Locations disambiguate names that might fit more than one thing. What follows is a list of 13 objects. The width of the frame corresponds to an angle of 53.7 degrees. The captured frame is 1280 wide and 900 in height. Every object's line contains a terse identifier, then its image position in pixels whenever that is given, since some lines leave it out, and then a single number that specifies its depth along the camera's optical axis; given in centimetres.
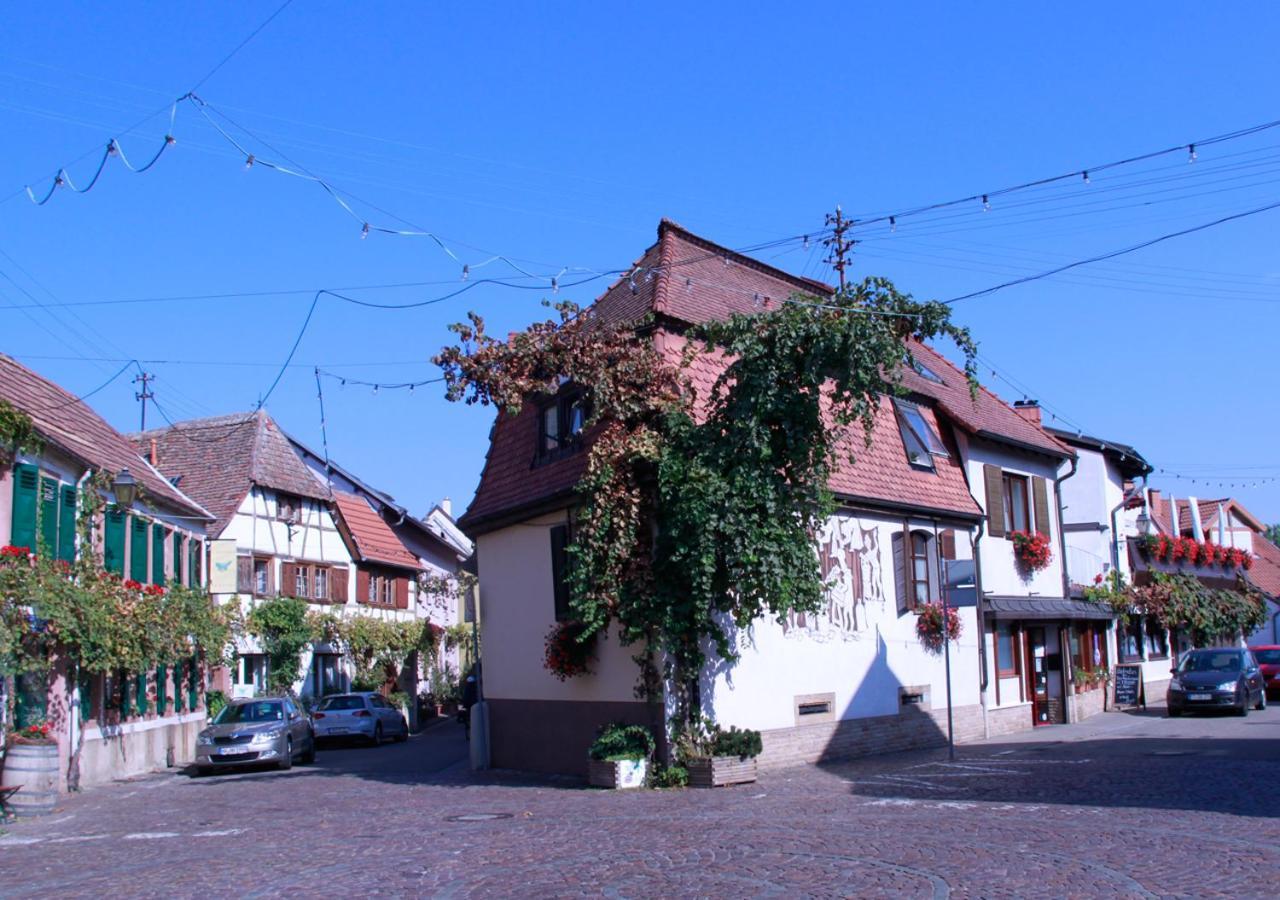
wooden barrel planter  1759
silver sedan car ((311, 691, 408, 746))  3288
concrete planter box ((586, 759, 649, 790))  1728
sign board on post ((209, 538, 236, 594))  3128
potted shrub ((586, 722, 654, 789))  1730
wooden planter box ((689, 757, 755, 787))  1702
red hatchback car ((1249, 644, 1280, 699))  3519
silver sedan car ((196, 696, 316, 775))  2431
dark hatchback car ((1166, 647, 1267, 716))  2795
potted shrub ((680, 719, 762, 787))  1706
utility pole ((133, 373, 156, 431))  5052
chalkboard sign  3008
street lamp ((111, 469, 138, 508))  2158
